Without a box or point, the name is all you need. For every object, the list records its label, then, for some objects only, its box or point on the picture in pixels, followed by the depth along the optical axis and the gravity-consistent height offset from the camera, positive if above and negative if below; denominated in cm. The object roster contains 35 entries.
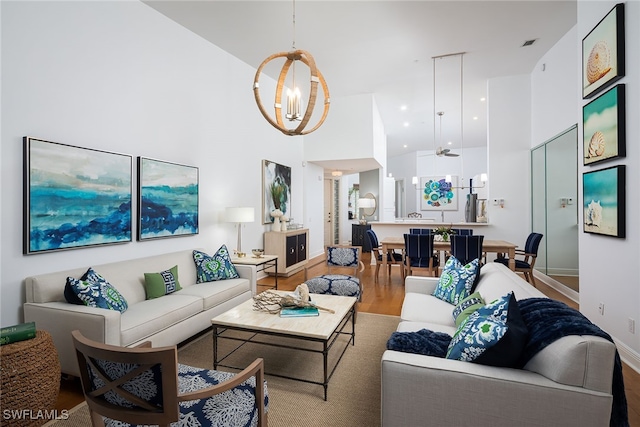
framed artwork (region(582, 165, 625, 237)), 260 +10
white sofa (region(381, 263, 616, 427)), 123 -76
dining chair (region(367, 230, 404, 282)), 554 -77
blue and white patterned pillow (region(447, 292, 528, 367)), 139 -58
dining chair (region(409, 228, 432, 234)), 602 -37
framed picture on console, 576 +45
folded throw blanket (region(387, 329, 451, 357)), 178 -79
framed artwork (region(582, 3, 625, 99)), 257 +143
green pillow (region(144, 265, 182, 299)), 308 -72
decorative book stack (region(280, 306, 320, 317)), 249 -80
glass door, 468 +10
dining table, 479 -56
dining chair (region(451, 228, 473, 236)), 572 -36
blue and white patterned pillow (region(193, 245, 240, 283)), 375 -67
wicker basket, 177 -100
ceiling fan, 624 +123
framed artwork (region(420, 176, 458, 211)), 1170 +65
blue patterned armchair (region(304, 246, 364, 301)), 366 -87
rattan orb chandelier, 247 +104
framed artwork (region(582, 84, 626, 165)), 259 +77
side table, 429 -69
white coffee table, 217 -84
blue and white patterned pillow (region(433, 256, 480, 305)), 277 -64
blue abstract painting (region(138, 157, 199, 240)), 346 +16
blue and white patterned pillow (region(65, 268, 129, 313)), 235 -62
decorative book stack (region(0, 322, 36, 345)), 185 -74
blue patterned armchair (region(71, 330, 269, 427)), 112 -69
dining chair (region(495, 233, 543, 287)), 474 -66
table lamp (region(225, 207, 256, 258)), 448 -4
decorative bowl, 467 -61
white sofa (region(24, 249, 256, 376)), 222 -84
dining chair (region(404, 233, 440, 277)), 492 -62
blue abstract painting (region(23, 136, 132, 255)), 248 +14
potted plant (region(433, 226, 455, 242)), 531 -37
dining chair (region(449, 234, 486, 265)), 462 -52
